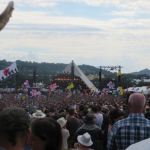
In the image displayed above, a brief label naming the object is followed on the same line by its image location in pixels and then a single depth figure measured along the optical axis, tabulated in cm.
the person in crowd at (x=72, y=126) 1116
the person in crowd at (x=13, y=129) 334
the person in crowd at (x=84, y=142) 813
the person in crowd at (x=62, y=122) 890
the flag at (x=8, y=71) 3243
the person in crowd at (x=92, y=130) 998
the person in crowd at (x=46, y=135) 392
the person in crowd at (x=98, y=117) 1247
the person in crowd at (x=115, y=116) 977
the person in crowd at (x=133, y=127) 650
